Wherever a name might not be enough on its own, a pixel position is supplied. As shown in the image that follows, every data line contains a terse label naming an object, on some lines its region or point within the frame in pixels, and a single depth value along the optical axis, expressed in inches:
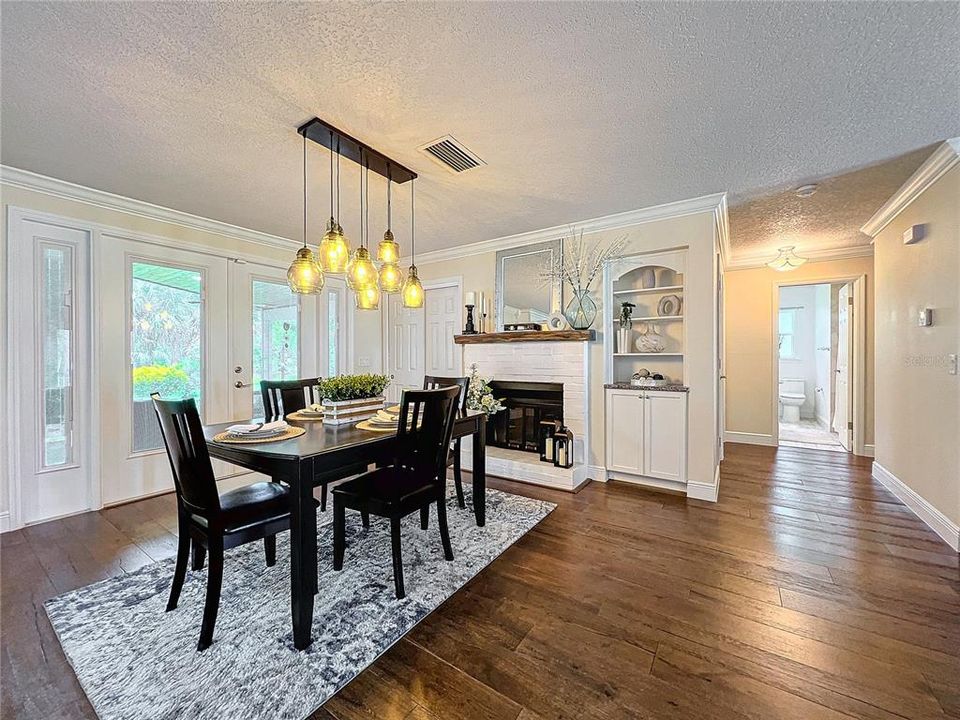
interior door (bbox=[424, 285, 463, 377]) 191.8
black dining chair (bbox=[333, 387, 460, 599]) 79.7
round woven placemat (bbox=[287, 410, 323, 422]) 101.2
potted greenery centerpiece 95.3
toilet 283.3
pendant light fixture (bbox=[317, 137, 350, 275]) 90.9
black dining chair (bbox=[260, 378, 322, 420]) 112.3
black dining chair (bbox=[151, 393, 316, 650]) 63.8
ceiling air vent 94.4
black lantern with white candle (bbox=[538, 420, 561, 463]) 152.8
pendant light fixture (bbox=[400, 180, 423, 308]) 115.3
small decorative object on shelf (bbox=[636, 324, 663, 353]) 150.3
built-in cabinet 135.6
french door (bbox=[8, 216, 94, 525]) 110.3
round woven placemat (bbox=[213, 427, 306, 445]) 74.4
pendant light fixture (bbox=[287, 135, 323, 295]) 92.0
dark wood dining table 64.3
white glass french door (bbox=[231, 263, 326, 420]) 157.1
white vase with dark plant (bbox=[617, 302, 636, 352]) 151.9
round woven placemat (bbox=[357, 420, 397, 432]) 87.6
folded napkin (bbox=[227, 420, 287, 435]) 80.1
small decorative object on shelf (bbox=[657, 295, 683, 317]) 149.9
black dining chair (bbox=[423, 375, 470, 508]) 116.2
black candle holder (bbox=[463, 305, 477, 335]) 175.5
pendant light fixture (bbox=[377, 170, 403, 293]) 103.4
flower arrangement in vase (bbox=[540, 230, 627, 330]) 152.0
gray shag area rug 55.2
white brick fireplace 146.3
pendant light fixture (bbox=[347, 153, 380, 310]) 103.6
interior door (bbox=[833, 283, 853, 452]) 199.3
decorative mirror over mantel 162.7
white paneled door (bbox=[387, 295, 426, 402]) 203.9
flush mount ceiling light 183.3
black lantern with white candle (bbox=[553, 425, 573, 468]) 145.3
